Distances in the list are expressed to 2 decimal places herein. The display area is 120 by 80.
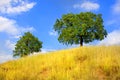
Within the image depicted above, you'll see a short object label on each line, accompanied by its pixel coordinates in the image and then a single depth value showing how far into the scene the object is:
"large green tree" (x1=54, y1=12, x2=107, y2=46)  17.58
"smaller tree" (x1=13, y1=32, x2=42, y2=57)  19.90
